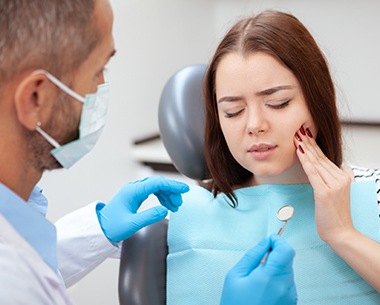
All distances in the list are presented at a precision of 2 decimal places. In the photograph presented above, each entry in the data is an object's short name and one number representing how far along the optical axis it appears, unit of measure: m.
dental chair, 1.31
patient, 1.17
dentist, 0.89
